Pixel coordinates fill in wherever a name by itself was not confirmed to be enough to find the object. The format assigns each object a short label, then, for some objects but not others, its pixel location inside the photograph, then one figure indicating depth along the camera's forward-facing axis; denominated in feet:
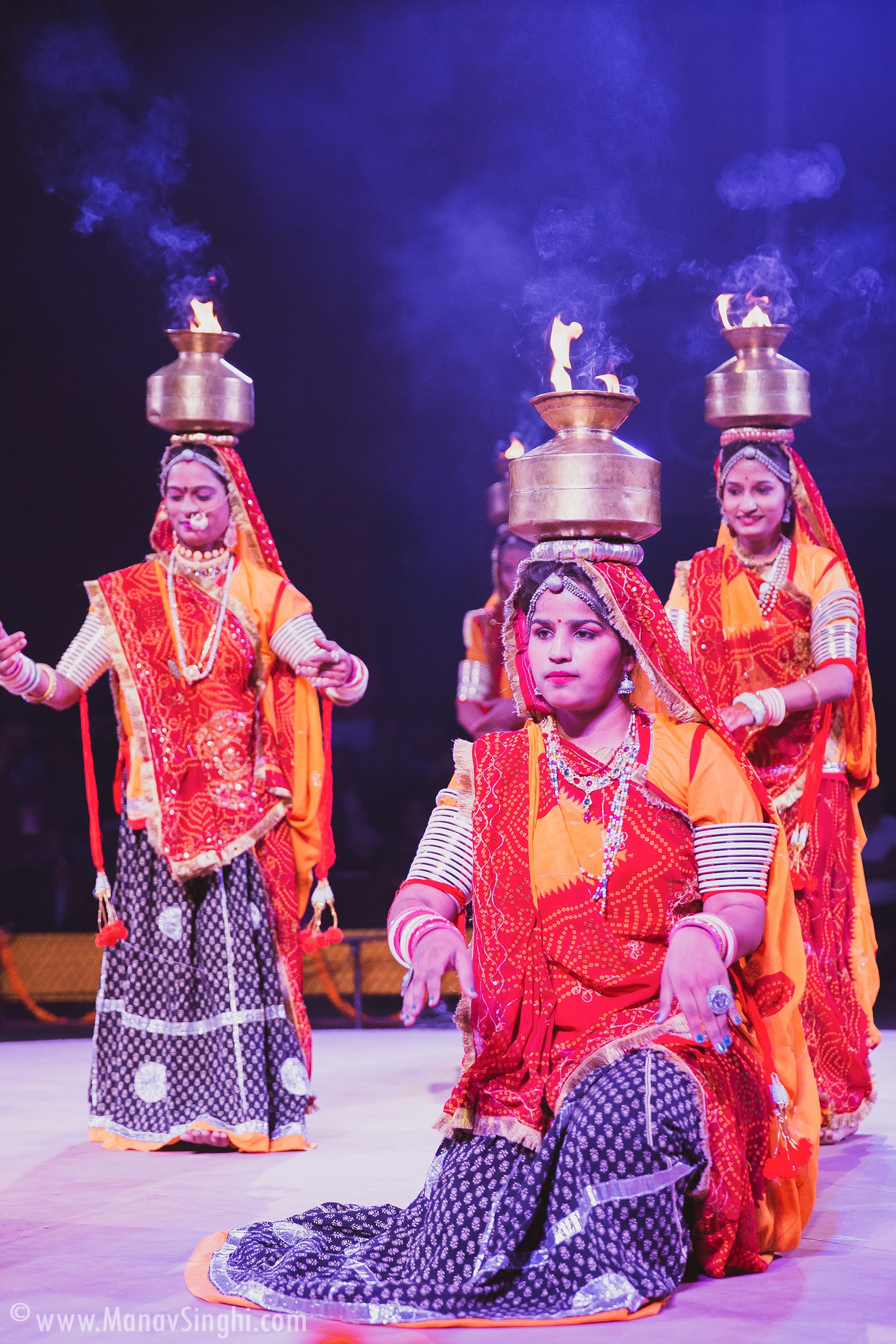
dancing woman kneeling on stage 9.24
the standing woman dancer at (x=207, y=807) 15.56
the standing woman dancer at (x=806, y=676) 15.62
